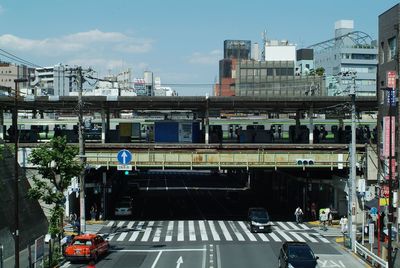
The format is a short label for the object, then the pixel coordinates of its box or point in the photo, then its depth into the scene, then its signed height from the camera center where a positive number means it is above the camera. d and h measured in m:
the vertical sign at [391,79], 42.66 +3.48
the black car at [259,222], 46.06 -7.61
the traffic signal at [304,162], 49.97 -3.06
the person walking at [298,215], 52.50 -8.03
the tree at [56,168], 35.12 -2.66
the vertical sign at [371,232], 34.24 -6.22
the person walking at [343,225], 42.94 -7.43
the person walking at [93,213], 53.52 -8.07
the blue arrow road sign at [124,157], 39.72 -2.15
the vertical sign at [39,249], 28.98 -6.31
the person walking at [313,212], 55.41 -8.21
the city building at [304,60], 185.12 +21.34
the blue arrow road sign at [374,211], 38.28 -5.57
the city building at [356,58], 159.50 +19.12
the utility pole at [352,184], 37.53 -3.87
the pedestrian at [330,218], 50.50 -8.00
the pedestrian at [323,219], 47.87 -7.61
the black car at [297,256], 28.48 -6.50
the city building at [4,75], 191.36 +16.79
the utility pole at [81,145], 38.94 -1.32
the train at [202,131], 67.94 -0.73
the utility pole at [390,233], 27.50 -4.98
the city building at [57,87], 160.71 +11.88
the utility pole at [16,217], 25.52 -4.11
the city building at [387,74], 43.12 +4.12
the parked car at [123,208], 55.81 -7.90
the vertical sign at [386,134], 42.47 -0.54
